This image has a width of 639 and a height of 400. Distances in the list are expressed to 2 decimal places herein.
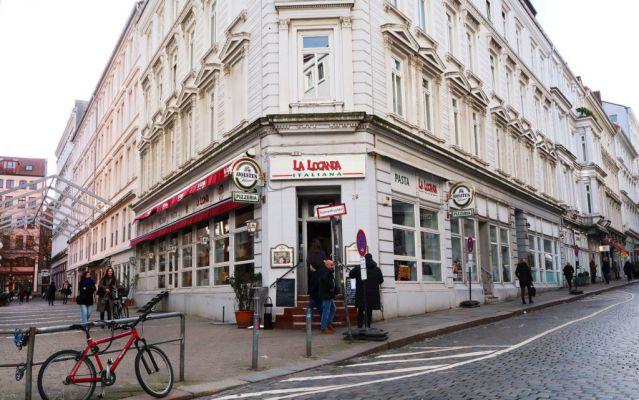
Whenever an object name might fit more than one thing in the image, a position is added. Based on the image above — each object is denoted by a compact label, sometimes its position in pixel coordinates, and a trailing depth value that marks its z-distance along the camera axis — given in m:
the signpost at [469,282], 20.17
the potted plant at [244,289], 15.99
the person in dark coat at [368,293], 13.21
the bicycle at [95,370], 6.62
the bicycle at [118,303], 18.16
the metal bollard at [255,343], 9.43
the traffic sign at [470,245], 20.25
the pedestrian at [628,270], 42.72
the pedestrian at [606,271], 41.47
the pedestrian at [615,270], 47.59
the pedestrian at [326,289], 13.70
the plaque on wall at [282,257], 15.98
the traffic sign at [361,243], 12.62
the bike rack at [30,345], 6.46
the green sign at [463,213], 19.94
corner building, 16.53
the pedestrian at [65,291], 46.33
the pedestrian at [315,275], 14.02
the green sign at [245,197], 15.83
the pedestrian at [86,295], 16.45
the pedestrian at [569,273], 28.13
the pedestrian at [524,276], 21.34
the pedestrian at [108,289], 17.50
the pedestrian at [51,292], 42.00
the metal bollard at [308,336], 10.34
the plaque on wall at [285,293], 15.82
